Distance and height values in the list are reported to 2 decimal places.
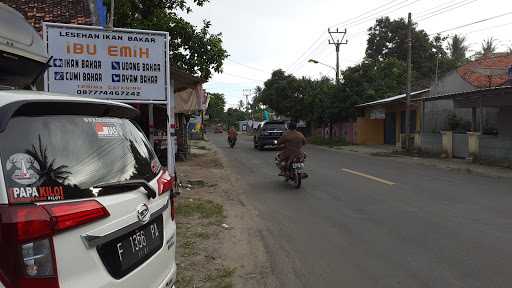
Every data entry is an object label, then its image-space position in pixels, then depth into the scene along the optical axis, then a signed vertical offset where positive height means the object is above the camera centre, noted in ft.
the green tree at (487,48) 163.63 +24.84
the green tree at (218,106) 282.73 +11.37
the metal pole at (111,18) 30.01 +6.59
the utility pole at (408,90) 86.43 +5.80
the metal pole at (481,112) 65.04 +1.44
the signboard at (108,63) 27.99 +3.68
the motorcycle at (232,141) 114.93 -3.78
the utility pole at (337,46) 130.44 +21.22
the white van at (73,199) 7.11 -1.20
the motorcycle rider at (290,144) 40.73 -1.63
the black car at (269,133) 96.89 -1.67
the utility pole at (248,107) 378.32 +13.75
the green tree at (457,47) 187.93 +28.97
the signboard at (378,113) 111.96 +2.41
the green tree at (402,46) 173.99 +28.41
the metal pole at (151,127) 34.45 -0.12
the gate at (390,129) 115.03 -1.28
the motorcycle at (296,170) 39.58 -3.74
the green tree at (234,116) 392.63 +7.22
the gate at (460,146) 71.26 -3.29
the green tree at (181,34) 50.60 +9.55
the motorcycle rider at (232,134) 115.75 -2.19
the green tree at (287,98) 155.74 +8.54
